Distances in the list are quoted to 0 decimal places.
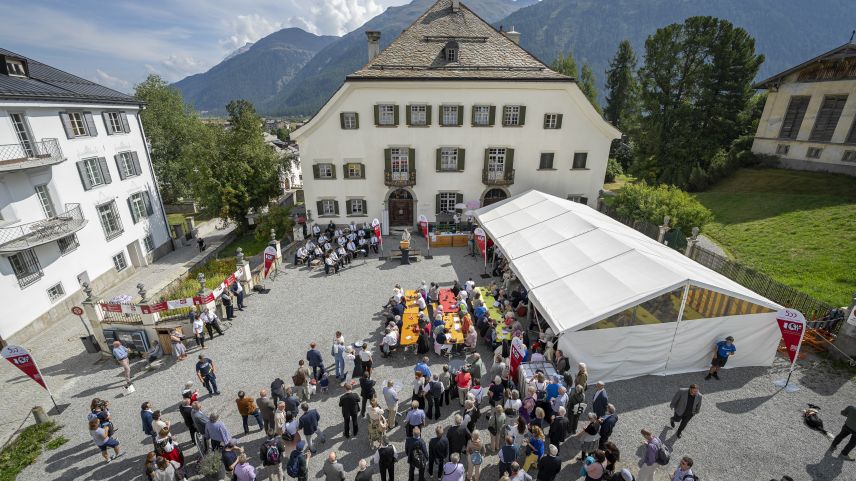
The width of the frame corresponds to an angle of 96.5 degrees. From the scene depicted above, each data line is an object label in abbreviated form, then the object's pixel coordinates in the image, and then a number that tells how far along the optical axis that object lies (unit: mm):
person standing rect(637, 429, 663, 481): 7957
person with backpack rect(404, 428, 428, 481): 8148
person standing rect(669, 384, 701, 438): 9172
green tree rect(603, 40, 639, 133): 56781
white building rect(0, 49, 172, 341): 16266
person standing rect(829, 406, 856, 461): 8766
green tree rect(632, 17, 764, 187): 33188
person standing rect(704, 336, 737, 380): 11445
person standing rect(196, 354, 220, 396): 11344
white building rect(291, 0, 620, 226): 24594
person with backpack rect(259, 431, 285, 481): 8336
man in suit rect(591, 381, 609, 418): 9430
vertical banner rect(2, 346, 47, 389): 10406
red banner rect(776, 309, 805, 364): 11305
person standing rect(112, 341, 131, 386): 12273
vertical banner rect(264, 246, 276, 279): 19359
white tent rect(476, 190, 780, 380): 11203
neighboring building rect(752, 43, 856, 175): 26703
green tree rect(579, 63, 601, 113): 53944
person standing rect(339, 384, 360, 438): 9656
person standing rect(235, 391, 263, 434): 9852
